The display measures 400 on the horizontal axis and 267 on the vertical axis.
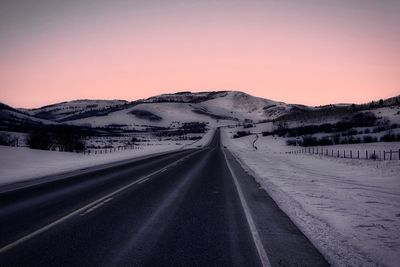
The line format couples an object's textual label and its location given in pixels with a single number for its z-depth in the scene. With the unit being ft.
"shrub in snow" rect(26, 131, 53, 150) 130.41
